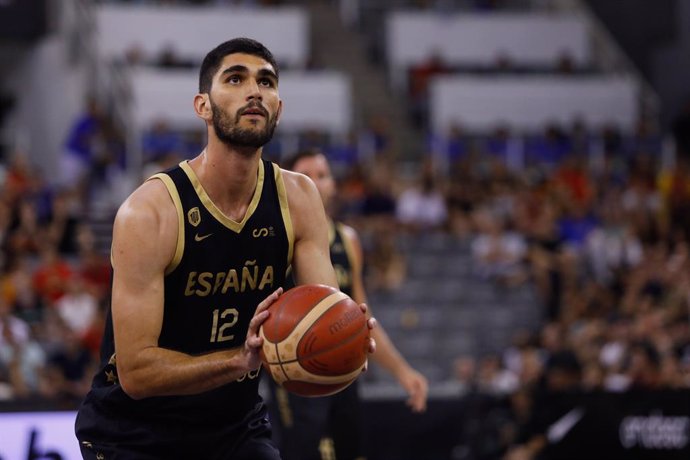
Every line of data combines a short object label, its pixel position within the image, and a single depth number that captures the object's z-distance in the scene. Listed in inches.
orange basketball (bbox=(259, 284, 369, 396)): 175.0
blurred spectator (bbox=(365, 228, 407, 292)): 658.8
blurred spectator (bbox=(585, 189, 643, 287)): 695.7
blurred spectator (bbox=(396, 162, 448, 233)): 717.9
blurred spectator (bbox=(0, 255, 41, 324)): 537.0
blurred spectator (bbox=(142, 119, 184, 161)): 756.6
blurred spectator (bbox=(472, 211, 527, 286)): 684.7
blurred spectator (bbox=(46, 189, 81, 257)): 604.1
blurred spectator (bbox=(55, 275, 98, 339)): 534.0
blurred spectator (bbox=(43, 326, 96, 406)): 464.4
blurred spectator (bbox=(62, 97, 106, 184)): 705.6
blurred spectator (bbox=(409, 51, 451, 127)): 931.3
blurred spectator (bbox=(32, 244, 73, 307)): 555.5
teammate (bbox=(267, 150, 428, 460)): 301.7
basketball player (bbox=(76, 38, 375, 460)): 185.2
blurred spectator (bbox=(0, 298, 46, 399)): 463.8
